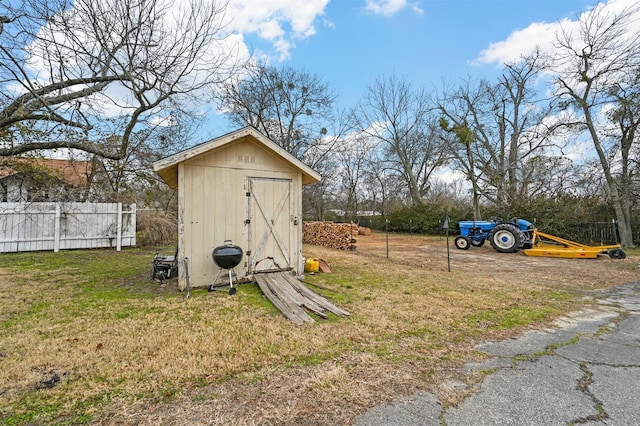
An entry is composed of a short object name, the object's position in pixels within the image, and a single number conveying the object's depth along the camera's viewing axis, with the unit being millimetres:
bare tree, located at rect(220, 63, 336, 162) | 19609
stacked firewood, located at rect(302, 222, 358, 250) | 12695
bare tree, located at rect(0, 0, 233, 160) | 6387
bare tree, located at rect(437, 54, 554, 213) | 17328
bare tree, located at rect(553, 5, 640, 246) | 10484
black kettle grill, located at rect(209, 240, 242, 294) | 5285
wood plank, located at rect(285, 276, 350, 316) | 4308
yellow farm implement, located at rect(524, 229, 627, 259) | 8922
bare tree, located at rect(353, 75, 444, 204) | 24328
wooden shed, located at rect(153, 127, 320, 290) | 5441
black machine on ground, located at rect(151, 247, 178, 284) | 6172
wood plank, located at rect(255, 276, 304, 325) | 3959
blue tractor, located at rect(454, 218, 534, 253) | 10362
